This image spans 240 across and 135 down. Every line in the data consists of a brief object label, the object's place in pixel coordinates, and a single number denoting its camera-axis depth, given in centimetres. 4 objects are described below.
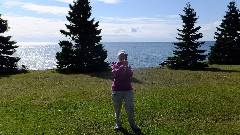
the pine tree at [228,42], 2880
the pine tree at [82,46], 2295
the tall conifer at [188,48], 2490
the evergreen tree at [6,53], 2371
